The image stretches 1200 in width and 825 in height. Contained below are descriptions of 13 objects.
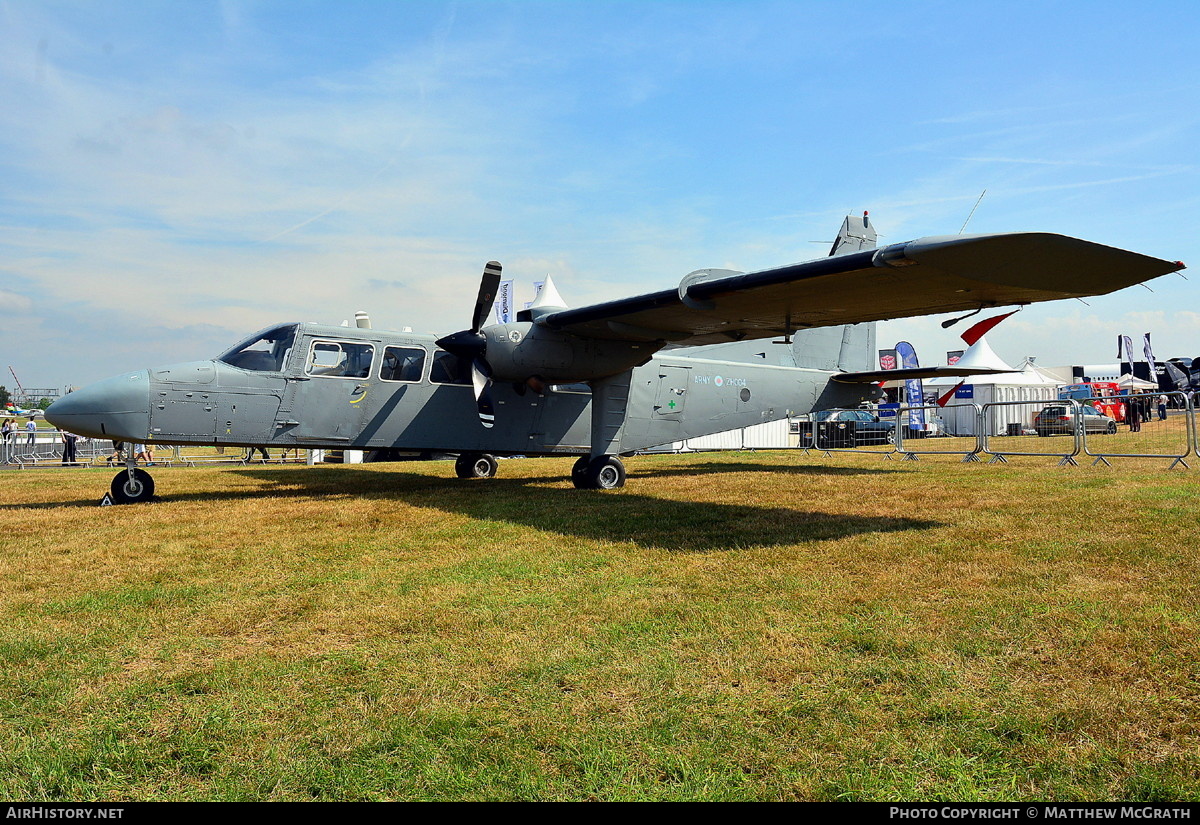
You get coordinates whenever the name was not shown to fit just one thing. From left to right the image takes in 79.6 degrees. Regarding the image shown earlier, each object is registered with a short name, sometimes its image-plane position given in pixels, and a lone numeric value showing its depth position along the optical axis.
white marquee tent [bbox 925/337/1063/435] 36.53
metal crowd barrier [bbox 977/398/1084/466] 16.18
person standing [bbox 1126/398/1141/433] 27.89
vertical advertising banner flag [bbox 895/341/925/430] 30.86
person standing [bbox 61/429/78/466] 25.45
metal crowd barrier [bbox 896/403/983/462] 18.83
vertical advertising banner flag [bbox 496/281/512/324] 30.86
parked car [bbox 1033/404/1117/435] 26.72
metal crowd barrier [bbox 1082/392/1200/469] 14.54
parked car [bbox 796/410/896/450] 25.23
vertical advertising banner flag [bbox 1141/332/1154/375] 60.19
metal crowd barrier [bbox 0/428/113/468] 26.70
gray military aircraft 8.36
